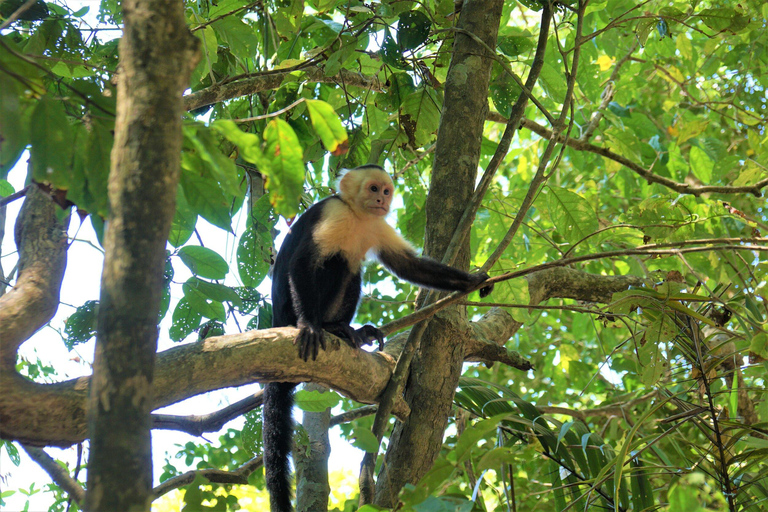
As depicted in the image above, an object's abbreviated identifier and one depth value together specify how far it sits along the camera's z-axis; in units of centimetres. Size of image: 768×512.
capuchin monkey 511
